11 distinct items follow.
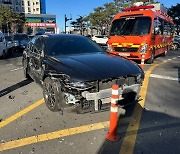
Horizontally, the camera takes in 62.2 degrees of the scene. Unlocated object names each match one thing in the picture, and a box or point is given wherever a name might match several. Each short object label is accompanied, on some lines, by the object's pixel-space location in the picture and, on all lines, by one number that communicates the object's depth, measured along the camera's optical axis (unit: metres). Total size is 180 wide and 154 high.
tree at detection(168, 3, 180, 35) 33.69
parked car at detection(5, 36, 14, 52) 11.30
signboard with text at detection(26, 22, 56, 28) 50.71
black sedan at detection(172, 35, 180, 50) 14.53
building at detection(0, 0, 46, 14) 67.49
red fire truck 6.82
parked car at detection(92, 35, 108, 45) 18.69
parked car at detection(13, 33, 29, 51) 12.26
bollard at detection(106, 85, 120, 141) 2.29
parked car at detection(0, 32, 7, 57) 9.20
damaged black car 2.63
